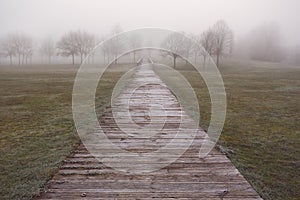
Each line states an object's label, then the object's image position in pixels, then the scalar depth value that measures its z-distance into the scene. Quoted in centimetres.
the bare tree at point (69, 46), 7250
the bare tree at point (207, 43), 5732
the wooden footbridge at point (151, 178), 412
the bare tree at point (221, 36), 5842
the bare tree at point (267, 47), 9314
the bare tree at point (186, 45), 5566
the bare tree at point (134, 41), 8157
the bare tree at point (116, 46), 7462
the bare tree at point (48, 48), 9875
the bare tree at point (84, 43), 7321
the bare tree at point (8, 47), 8319
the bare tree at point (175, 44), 5439
